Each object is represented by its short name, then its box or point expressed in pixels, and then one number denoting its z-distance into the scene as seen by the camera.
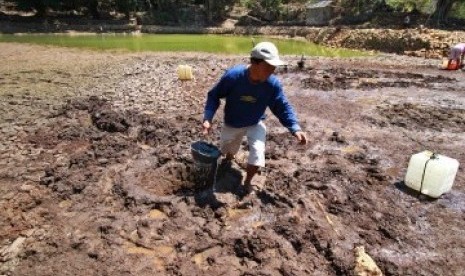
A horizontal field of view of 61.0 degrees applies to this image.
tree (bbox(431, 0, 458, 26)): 29.39
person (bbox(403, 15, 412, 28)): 30.59
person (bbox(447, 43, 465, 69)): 14.85
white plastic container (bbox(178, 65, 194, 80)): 11.62
